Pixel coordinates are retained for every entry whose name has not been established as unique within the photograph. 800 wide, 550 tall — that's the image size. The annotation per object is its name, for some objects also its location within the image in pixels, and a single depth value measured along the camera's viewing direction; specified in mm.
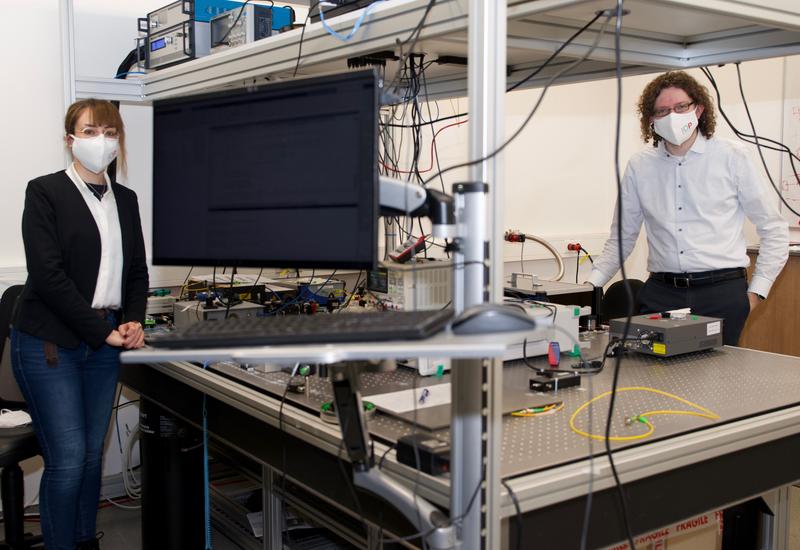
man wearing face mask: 2672
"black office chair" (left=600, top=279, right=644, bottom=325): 3494
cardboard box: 1812
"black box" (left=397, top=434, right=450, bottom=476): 1281
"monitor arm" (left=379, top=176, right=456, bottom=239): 1138
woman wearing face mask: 2162
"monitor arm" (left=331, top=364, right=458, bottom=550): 1215
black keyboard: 937
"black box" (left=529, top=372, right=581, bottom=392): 1783
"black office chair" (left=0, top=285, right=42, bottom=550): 2424
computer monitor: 1176
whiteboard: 4457
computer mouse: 953
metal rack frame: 1182
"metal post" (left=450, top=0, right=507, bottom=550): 1174
